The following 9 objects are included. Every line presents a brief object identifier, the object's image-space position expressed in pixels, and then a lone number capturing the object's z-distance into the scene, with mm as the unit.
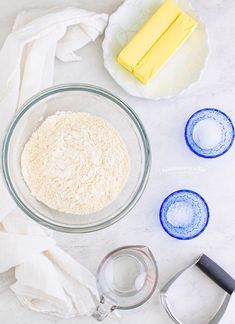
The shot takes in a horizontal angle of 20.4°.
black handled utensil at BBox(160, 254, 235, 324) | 1333
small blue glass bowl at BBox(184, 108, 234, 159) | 1342
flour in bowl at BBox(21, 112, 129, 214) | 1239
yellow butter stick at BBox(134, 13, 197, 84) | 1302
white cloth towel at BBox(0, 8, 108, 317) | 1296
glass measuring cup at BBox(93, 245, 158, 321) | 1303
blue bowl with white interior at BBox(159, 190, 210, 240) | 1339
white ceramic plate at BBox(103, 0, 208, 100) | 1326
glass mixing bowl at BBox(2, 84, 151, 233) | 1266
